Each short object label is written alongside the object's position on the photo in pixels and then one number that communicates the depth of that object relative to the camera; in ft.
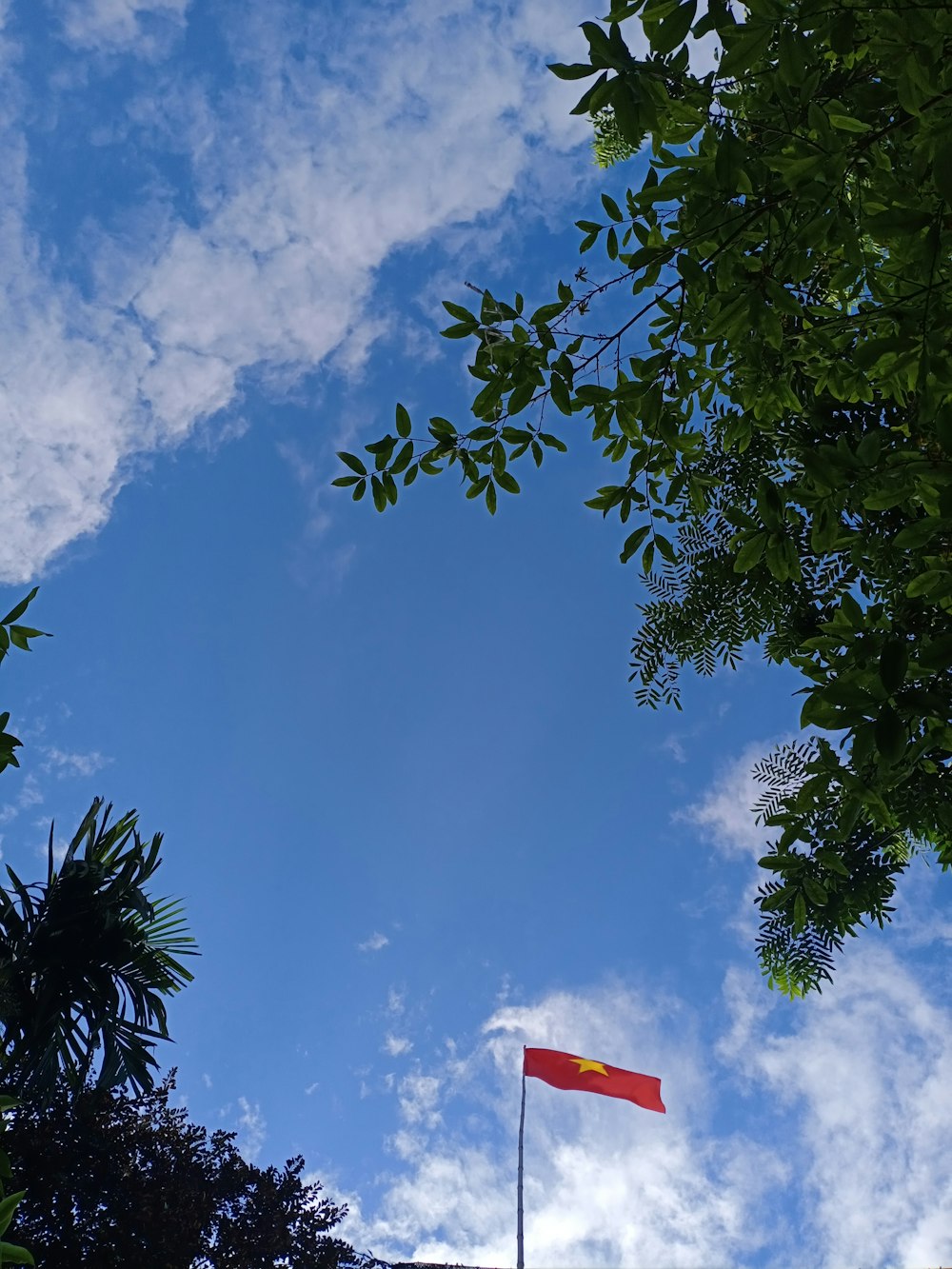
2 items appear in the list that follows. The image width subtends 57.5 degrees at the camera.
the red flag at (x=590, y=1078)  52.11
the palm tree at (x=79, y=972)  31.42
